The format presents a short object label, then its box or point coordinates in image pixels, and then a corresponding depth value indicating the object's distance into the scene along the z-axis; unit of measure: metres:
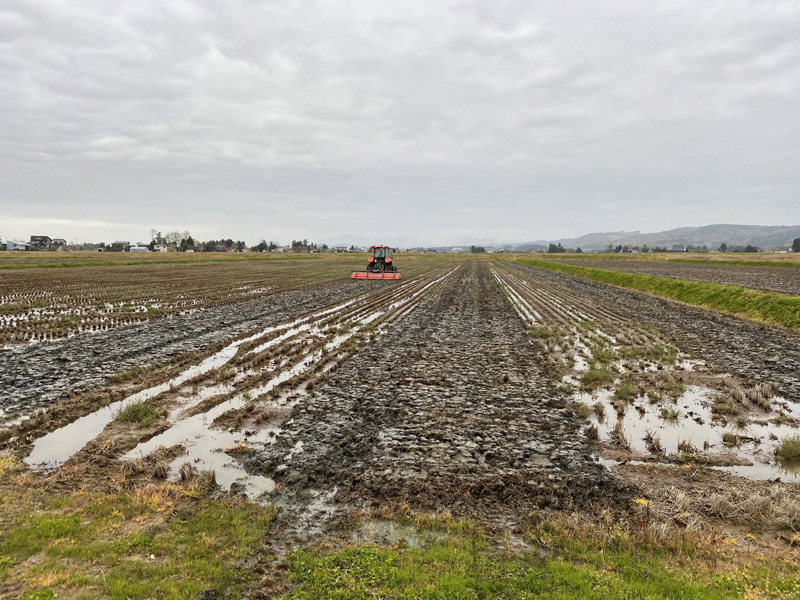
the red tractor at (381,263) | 50.09
